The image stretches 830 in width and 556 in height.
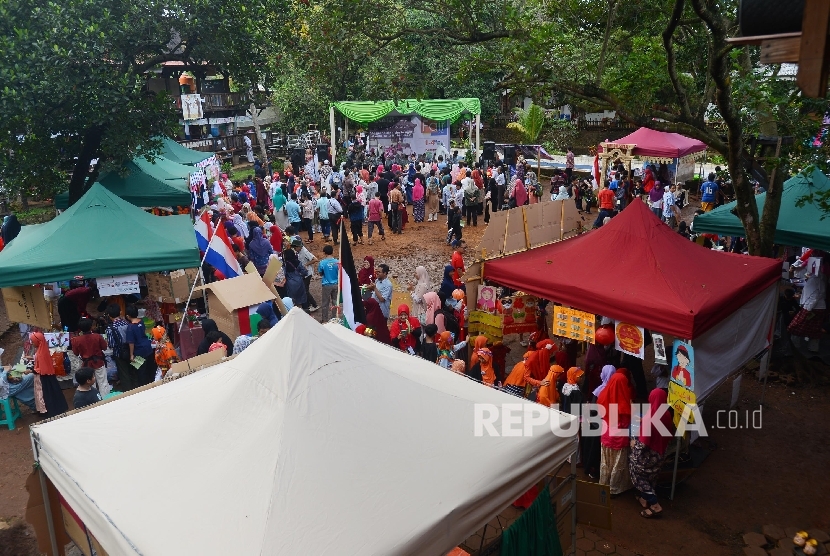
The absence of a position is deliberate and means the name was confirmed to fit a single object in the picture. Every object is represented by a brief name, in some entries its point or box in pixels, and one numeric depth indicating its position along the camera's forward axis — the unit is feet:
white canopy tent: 10.75
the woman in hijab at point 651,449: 18.69
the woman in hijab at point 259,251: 37.68
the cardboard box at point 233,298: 26.48
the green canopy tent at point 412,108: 68.95
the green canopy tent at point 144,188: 41.22
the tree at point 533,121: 81.46
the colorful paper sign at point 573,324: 22.59
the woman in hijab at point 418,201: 56.70
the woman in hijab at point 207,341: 23.99
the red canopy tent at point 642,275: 20.08
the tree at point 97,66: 33.37
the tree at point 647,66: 25.85
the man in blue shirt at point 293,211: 48.49
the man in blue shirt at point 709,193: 52.47
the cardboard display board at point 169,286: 30.17
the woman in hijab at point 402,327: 25.45
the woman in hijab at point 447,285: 29.50
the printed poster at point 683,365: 19.31
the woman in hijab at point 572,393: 19.61
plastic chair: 25.43
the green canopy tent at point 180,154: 55.45
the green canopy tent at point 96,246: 27.07
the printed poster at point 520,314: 27.12
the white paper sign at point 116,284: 28.32
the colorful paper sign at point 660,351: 20.48
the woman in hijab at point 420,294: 28.81
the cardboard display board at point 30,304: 28.91
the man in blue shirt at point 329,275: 32.91
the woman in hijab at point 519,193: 54.65
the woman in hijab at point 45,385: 24.59
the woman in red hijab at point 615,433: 18.97
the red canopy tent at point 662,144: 56.54
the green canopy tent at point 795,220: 27.73
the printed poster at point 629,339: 21.03
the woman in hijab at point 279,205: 50.88
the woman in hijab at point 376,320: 26.68
